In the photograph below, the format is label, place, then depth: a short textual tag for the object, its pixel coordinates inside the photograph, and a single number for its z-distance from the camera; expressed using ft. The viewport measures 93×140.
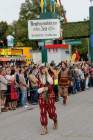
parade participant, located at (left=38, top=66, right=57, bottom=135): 32.06
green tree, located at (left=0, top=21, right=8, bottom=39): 215.26
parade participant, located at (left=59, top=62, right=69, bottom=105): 52.80
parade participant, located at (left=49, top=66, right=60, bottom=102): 57.05
